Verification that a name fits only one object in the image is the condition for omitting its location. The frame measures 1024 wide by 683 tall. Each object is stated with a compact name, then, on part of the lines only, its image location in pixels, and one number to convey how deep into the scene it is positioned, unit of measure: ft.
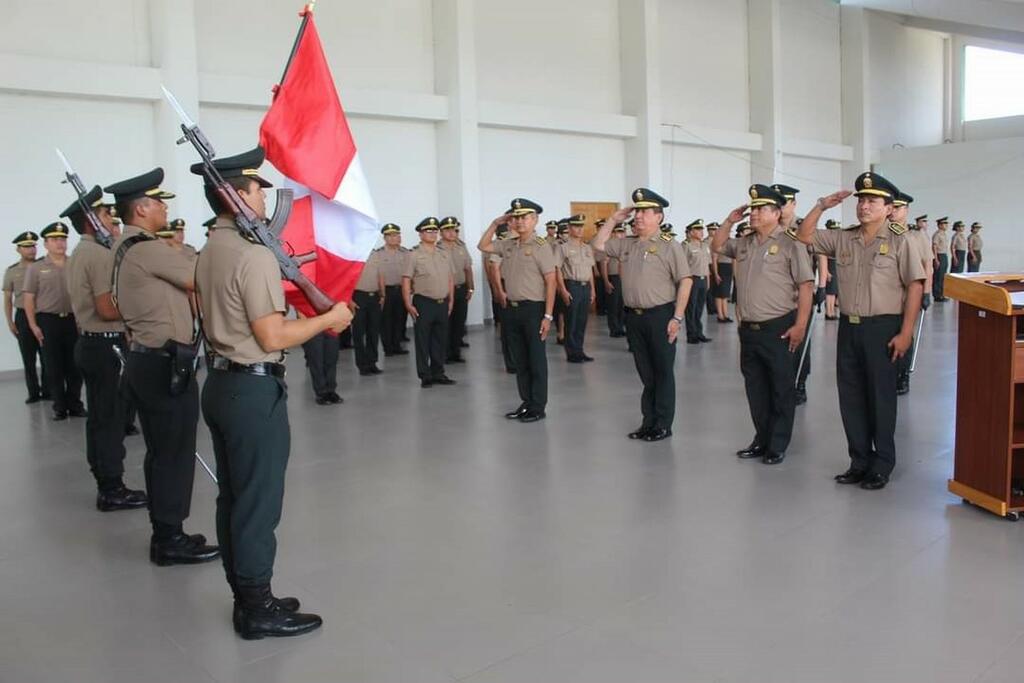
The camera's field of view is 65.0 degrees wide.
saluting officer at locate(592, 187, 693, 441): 16.97
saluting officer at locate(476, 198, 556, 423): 19.71
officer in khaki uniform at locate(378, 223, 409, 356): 32.24
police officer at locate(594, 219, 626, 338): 37.29
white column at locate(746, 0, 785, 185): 56.29
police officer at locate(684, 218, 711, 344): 34.17
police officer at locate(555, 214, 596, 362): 30.27
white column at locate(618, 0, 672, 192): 47.85
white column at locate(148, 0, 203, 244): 31.42
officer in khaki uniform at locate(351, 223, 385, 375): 27.91
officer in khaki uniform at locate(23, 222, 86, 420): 22.04
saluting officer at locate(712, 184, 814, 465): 14.87
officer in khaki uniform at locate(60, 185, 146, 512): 12.87
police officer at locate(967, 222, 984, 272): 59.31
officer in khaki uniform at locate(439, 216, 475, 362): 31.04
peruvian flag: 9.88
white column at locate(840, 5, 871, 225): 64.23
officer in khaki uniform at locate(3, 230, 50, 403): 24.29
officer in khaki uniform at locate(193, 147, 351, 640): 8.11
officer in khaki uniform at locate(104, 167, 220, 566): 10.77
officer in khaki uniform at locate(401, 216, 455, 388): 25.14
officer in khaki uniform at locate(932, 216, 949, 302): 52.95
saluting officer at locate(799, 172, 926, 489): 13.06
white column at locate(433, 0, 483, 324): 39.65
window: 69.51
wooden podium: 11.30
